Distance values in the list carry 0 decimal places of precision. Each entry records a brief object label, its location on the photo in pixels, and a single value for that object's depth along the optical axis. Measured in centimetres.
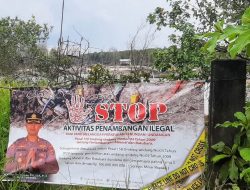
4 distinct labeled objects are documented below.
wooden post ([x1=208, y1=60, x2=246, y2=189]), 190
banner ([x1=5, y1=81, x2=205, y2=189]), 206
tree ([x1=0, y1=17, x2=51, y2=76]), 835
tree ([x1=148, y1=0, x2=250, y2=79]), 429
